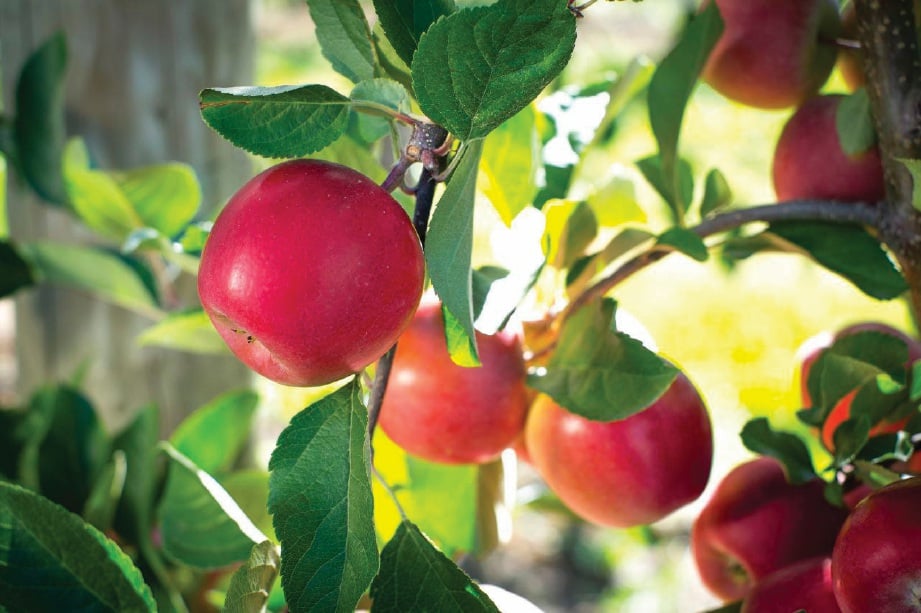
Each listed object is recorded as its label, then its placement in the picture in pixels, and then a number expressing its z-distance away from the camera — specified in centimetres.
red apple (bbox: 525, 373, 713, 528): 55
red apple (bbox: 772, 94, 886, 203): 56
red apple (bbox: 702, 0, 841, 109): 58
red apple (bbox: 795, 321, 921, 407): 60
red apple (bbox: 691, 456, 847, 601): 54
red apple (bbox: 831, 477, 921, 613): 39
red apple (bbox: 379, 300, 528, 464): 56
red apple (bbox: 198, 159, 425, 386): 36
